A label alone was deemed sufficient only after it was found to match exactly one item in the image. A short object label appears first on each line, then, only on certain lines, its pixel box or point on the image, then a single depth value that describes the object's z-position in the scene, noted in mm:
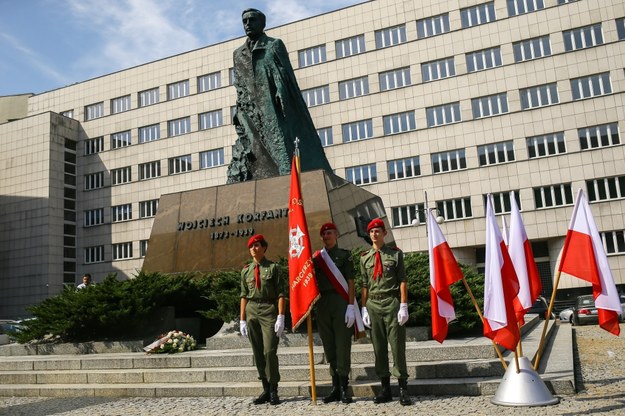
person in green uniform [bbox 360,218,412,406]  6164
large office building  33562
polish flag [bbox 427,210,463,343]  6438
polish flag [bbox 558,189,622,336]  5973
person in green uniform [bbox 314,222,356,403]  6414
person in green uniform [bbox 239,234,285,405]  6578
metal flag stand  5559
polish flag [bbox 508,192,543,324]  6422
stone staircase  6680
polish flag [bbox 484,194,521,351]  5844
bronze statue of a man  12719
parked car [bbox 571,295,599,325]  20656
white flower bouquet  9102
